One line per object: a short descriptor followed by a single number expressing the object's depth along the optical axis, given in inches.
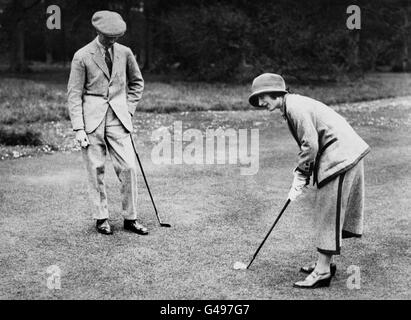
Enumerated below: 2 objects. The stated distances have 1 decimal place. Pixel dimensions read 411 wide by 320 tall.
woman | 183.6
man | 245.0
